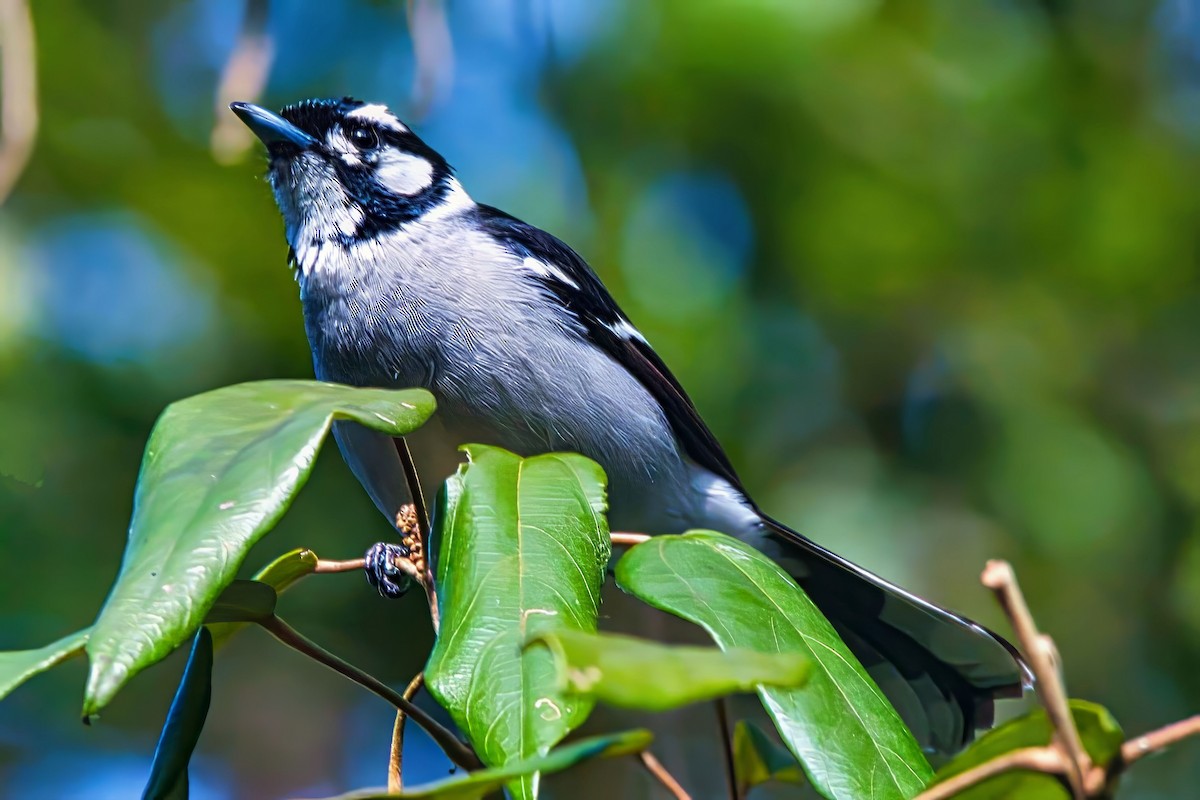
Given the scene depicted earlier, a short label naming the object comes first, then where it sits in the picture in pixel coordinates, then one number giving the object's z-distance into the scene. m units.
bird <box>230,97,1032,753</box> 2.06
